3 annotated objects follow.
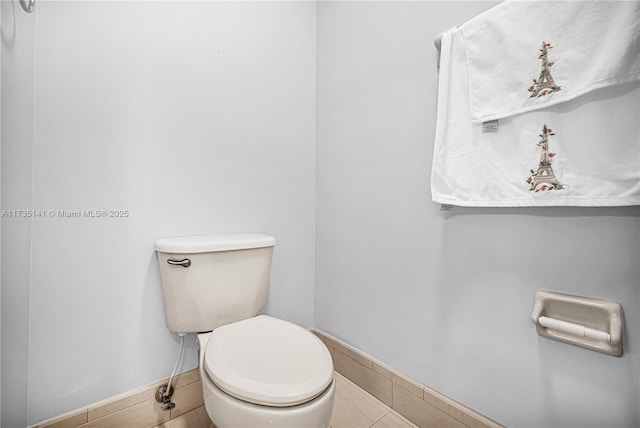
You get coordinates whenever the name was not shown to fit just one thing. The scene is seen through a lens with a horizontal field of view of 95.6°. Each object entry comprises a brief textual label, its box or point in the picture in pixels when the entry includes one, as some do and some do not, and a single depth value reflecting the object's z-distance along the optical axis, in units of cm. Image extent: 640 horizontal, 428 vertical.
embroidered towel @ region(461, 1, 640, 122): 62
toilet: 68
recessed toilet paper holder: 67
